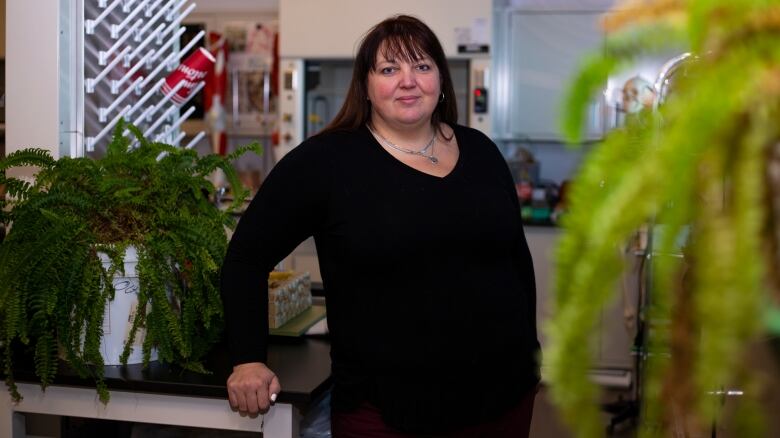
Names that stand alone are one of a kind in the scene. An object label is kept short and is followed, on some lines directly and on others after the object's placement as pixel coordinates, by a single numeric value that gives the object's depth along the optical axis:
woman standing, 1.63
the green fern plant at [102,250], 1.70
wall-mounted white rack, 2.21
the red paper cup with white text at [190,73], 2.32
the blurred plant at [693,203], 0.49
